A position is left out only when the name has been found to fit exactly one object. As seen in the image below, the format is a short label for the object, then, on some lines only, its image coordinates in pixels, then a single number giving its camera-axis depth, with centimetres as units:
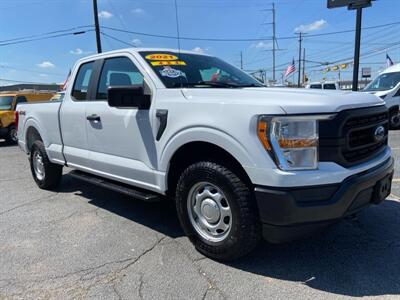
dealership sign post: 1431
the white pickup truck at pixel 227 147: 285
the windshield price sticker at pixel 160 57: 424
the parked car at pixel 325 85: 2527
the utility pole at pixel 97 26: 2342
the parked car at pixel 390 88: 1333
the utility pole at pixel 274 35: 6606
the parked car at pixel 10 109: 1375
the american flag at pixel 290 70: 3415
